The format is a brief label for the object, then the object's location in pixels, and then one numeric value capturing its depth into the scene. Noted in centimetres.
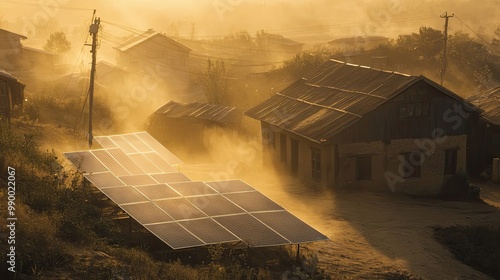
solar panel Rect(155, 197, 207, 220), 2197
